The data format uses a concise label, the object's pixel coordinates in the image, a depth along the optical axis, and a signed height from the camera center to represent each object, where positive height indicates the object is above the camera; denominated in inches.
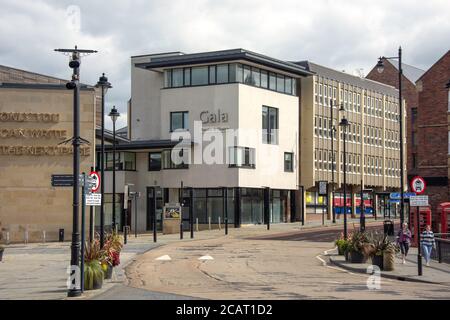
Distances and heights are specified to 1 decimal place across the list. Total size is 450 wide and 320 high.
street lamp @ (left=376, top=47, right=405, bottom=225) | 1182.3 +219.5
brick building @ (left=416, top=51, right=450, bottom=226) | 1739.7 +171.6
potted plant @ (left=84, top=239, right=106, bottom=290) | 744.3 -74.7
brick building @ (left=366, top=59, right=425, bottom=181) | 3690.9 +534.1
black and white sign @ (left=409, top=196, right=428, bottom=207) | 999.0 -3.9
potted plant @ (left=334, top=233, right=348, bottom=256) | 1172.9 -79.5
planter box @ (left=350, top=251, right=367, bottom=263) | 1109.7 -91.2
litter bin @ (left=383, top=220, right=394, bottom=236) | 1715.1 -71.3
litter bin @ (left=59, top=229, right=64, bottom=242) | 1704.0 -87.4
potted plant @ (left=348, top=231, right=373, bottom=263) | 1103.6 -79.6
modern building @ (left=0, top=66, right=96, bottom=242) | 1718.8 +104.8
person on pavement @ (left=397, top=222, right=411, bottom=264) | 1150.3 -64.7
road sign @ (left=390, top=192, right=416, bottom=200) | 1476.1 +4.7
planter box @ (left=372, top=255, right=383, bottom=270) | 1019.9 -90.1
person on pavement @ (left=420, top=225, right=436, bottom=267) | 1074.7 -64.4
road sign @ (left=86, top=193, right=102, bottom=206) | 839.8 -0.9
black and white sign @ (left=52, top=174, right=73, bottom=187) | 743.1 +18.1
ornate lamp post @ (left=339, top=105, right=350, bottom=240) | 1696.7 +178.8
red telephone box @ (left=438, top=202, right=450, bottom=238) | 1481.3 -40.3
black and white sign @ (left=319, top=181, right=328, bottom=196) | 2632.9 +37.6
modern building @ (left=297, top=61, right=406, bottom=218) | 2834.6 +265.6
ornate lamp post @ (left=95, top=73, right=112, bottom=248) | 1193.4 +189.4
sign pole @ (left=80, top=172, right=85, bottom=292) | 719.7 -29.8
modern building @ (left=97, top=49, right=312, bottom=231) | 2439.7 +208.0
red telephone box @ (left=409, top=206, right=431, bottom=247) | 1419.8 -41.4
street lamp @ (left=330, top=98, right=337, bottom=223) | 2879.9 +41.7
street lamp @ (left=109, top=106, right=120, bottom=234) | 1464.3 +172.3
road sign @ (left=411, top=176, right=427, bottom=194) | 1028.5 +19.1
